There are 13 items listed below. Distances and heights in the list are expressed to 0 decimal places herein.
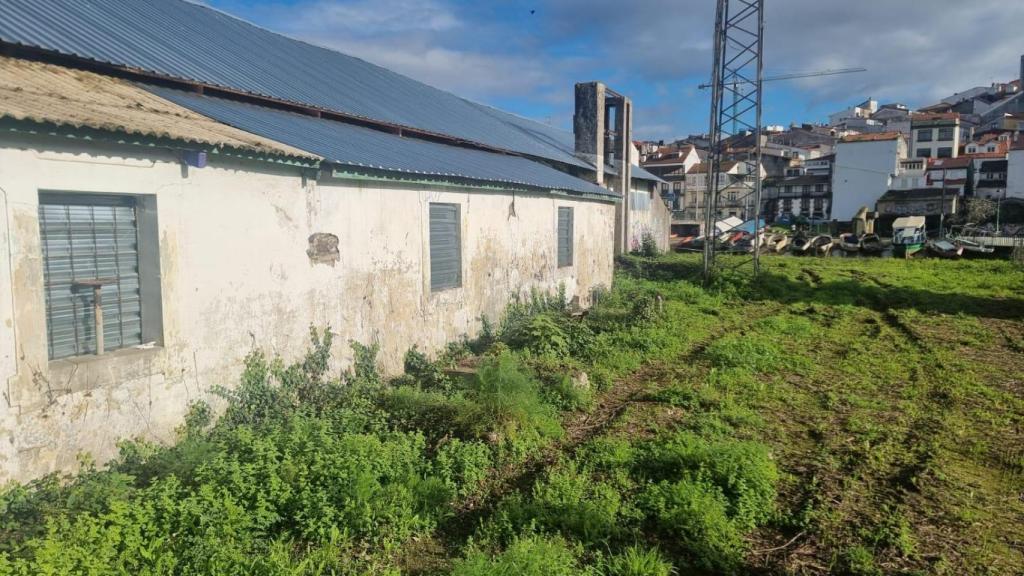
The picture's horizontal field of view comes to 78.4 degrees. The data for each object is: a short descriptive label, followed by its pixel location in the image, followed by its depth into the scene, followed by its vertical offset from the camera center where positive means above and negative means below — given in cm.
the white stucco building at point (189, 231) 472 +1
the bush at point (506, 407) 619 -177
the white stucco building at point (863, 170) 4962 +497
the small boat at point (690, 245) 3125 -64
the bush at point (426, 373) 777 -185
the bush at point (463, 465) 528 -203
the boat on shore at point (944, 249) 2456 -69
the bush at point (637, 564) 402 -216
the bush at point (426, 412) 625 -186
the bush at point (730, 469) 491 -203
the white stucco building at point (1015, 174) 4503 +417
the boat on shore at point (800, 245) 2989 -65
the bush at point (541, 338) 958 -165
